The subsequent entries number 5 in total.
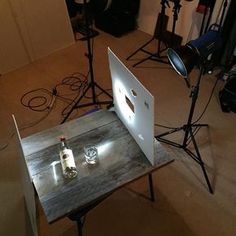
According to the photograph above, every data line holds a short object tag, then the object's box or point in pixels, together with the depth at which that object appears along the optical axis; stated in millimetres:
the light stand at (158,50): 2902
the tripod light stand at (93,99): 2393
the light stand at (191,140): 1793
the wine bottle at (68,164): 1170
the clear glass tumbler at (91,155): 1227
